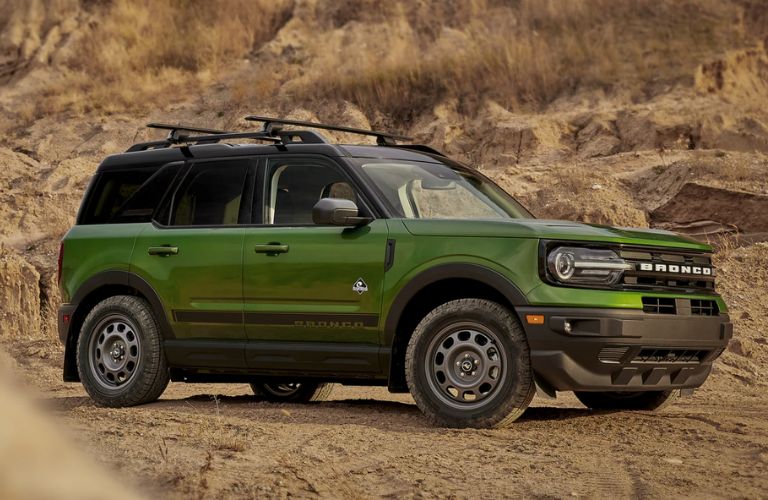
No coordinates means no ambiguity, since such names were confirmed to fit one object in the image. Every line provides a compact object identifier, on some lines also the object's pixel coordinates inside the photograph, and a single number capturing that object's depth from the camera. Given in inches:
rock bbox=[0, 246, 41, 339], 776.3
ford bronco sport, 339.0
